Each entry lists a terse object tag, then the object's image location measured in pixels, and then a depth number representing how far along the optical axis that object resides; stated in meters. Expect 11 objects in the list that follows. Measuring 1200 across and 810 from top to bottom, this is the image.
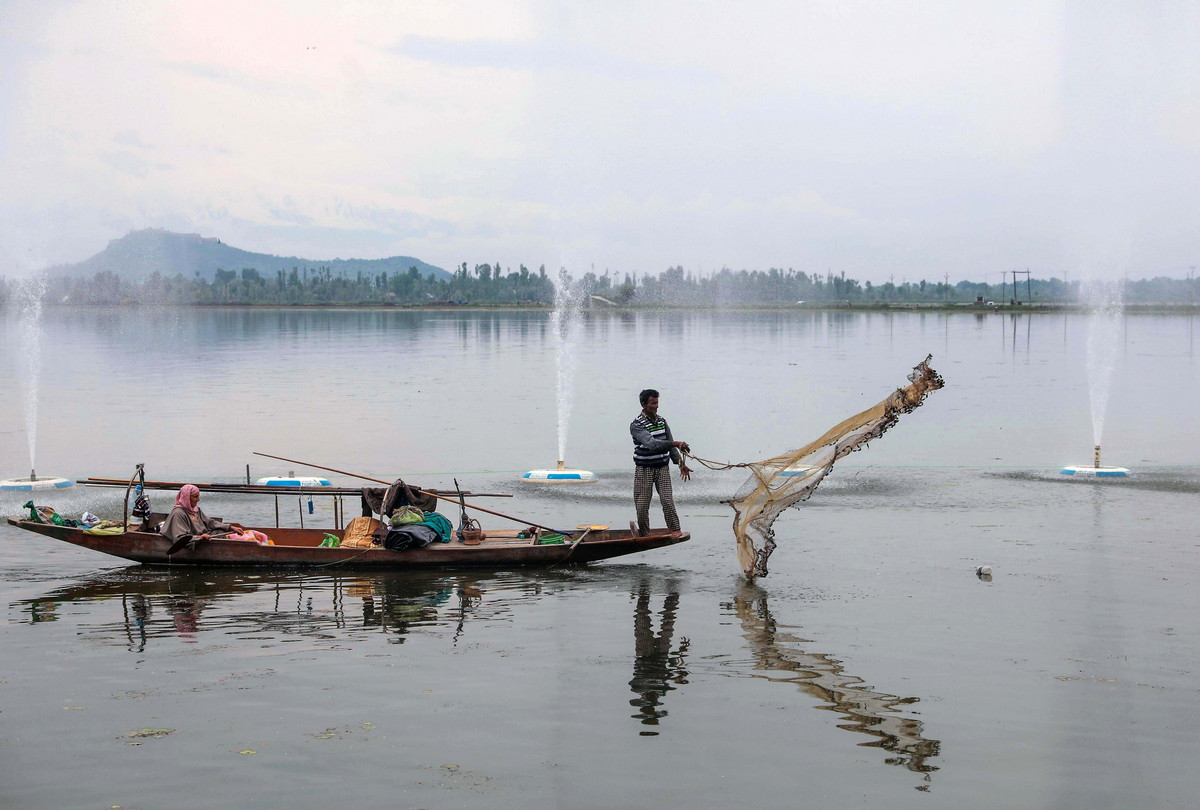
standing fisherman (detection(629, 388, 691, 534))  17.06
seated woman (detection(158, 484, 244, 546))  16.73
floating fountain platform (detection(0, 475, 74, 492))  23.72
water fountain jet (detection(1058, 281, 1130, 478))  25.58
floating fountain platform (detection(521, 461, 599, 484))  24.89
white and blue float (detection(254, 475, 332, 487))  23.08
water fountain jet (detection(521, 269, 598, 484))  24.91
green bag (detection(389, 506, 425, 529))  17.05
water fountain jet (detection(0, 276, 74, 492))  23.83
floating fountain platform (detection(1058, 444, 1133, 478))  25.53
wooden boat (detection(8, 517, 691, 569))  16.73
